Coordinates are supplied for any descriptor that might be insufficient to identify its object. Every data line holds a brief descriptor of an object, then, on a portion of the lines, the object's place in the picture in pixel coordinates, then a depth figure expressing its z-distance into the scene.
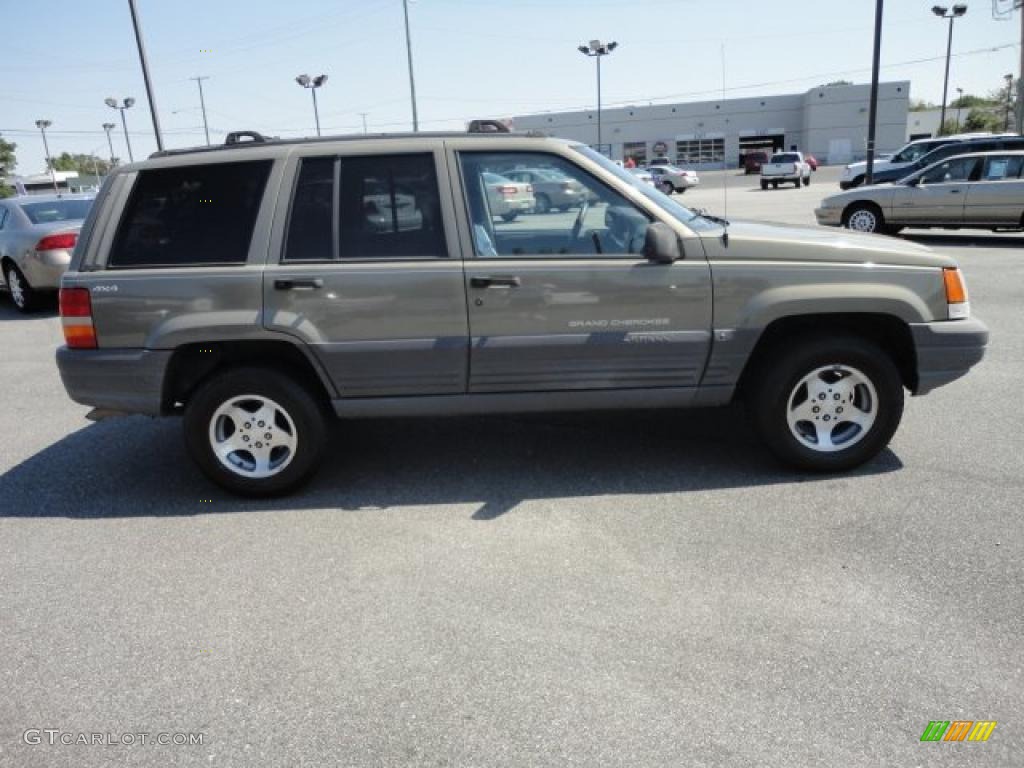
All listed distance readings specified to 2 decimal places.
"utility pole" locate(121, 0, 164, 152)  21.28
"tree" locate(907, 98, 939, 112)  124.71
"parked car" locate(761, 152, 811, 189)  37.91
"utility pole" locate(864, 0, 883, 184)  19.23
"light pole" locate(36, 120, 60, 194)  79.38
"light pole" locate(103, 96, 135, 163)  49.94
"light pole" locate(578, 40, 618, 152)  49.78
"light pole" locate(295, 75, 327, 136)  37.78
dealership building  72.56
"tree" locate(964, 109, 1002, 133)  82.94
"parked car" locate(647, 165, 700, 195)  41.88
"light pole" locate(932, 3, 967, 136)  44.42
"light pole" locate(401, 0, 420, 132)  32.78
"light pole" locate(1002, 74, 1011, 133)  75.22
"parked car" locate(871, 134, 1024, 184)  17.94
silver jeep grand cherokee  4.13
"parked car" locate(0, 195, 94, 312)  10.37
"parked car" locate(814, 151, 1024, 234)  13.38
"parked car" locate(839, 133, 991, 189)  22.75
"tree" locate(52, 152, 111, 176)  122.28
